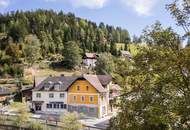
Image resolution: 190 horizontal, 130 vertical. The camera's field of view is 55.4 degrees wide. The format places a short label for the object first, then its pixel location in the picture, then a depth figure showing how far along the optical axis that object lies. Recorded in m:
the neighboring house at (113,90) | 31.77
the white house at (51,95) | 30.01
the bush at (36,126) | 20.85
